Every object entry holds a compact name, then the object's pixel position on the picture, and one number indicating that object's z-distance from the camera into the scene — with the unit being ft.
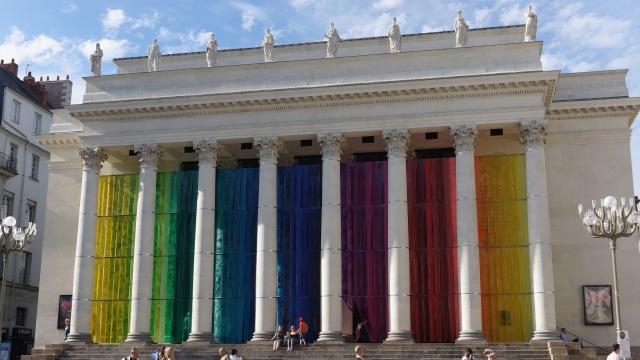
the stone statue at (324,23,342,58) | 120.16
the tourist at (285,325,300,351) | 103.55
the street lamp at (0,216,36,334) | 87.76
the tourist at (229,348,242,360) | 82.05
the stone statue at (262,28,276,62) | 122.01
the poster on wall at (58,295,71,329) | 128.57
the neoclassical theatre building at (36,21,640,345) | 109.19
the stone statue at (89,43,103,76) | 128.16
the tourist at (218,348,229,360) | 78.23
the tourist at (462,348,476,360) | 78.06
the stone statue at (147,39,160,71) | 125.80
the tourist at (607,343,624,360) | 64.49
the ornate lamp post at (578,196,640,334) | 78.12
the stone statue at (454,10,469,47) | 116.57
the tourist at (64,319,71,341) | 117.95
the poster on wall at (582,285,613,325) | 112.78
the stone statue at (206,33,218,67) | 123.44
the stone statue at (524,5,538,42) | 115.75
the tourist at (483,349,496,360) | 72.86
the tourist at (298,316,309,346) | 105.19
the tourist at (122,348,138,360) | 72.59
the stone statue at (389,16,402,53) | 118.42
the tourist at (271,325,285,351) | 104.47
